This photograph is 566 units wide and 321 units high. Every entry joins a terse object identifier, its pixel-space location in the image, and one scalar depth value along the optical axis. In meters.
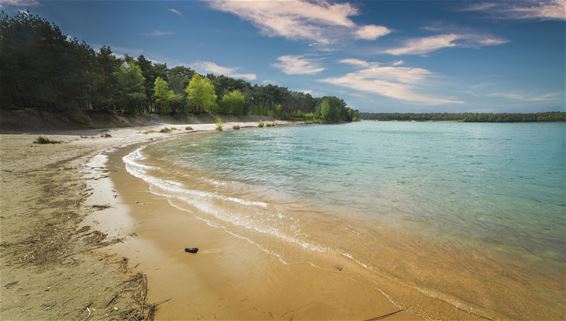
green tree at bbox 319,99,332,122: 159.21
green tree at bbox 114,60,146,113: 53.17
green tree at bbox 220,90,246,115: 97.05
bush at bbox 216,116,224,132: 59.58
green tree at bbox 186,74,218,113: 78.76
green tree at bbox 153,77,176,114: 66.31
